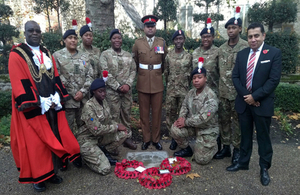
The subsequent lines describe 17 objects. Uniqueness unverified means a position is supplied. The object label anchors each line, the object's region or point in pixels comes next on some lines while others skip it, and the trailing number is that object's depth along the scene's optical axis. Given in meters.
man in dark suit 3.24
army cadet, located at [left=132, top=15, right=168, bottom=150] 4.57
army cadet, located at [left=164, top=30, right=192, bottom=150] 4.50
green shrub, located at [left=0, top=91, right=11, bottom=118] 6.14
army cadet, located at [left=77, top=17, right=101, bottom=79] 4.65
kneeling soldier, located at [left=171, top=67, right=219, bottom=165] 3.96
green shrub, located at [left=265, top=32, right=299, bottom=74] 8.30
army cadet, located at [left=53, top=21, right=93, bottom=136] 4.01
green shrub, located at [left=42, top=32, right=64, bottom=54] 8.05
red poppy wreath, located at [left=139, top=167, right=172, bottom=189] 3.39
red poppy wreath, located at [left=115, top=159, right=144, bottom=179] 3.65
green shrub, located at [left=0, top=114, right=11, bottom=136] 5.35
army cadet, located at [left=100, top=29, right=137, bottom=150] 4.41
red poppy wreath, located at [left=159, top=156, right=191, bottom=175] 3.75
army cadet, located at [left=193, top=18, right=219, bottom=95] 4.24
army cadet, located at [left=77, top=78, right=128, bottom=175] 3.71
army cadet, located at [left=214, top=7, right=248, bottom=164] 3.93
